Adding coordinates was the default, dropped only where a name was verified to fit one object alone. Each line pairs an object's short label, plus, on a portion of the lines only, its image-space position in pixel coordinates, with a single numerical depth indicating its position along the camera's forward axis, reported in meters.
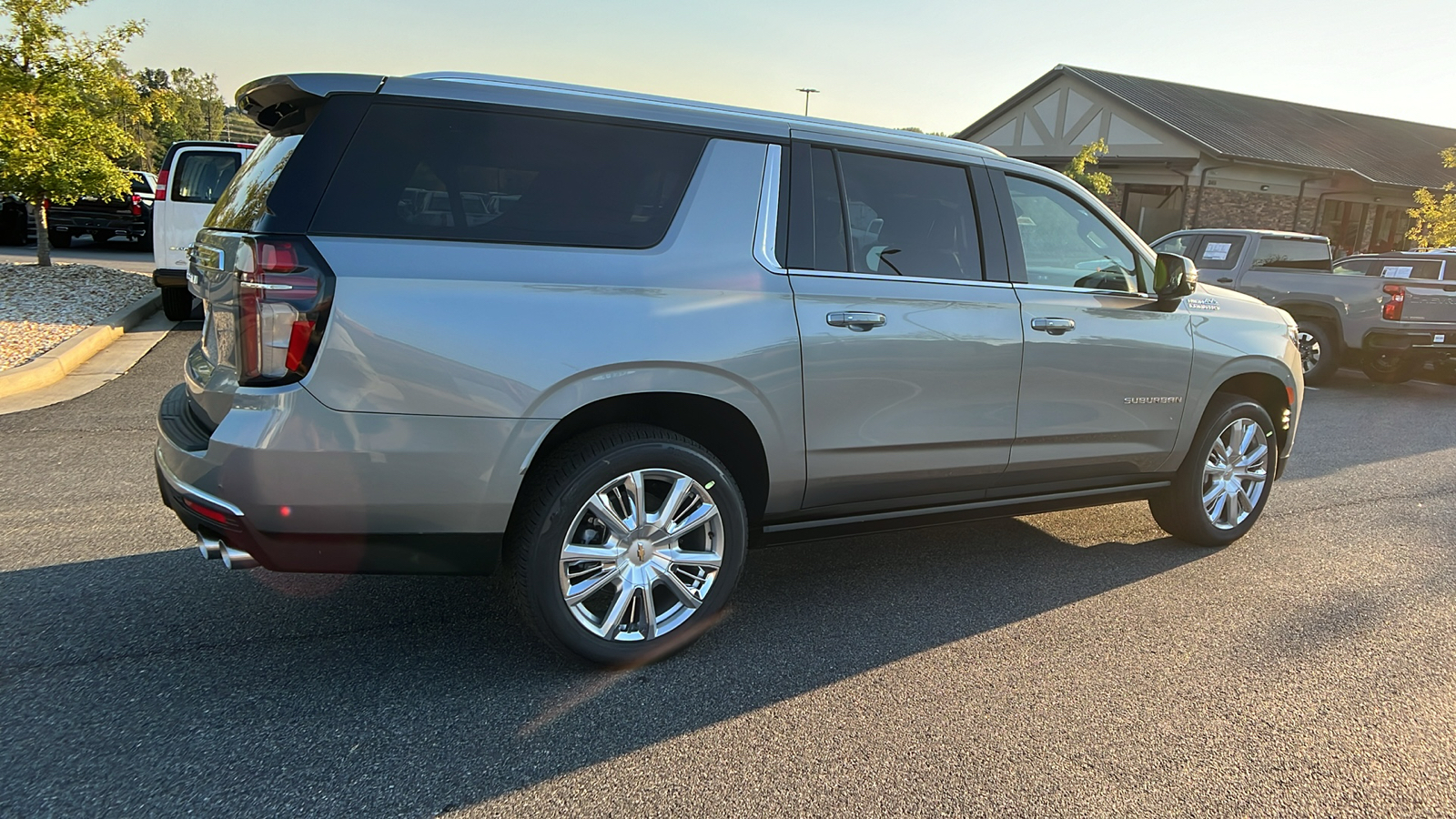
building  26.97
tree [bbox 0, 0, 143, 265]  10.22
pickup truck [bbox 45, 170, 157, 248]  17.97
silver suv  2.69
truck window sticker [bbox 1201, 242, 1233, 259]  11.45
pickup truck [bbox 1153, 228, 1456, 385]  10.34
